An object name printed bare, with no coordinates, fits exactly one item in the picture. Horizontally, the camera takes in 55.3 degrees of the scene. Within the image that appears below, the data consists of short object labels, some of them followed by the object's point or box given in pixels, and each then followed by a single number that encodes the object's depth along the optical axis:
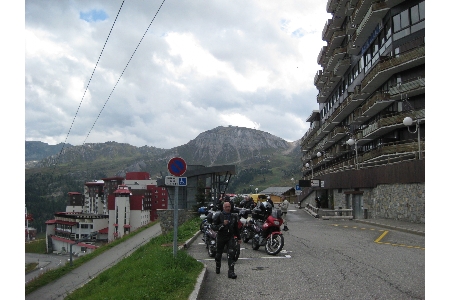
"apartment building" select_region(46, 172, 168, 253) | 87.94
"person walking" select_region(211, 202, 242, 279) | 9.70
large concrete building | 26.44
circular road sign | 10.43
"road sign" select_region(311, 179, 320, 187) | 38.68
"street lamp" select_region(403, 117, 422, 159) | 21.94
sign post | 10.34
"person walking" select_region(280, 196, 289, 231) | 30.13
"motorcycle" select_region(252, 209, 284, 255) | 12.78
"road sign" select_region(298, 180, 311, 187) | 42.18
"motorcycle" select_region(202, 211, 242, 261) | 12.71
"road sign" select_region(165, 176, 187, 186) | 10.21
